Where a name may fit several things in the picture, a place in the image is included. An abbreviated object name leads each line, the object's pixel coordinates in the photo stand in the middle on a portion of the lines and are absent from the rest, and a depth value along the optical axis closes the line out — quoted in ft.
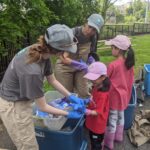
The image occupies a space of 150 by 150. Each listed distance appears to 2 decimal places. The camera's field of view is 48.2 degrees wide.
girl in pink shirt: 6.50
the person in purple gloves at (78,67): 7.29
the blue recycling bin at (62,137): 5.61
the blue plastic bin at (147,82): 10.11
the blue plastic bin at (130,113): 7.45
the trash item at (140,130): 7.23
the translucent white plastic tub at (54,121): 5.59
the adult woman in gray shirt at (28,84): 4.19
